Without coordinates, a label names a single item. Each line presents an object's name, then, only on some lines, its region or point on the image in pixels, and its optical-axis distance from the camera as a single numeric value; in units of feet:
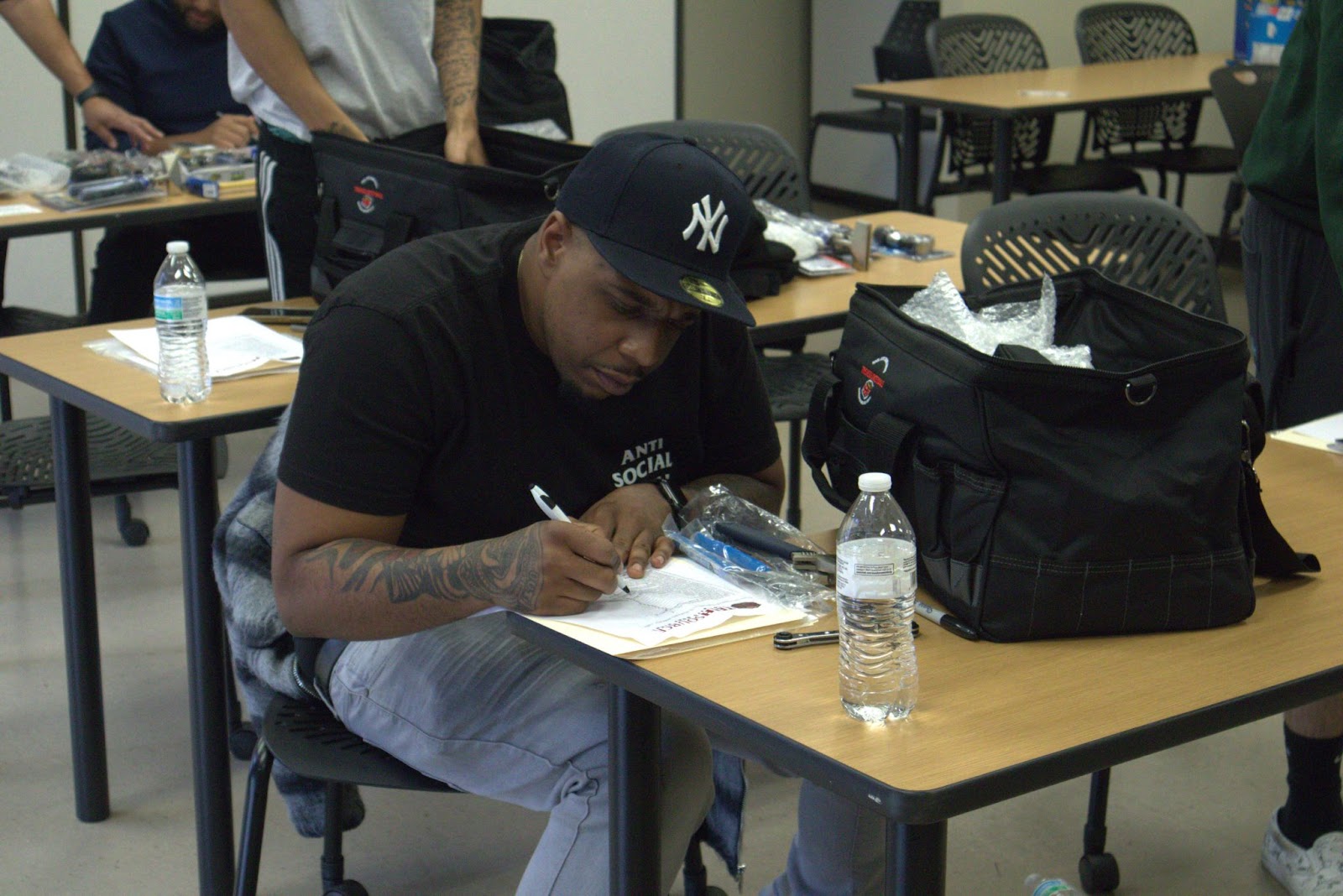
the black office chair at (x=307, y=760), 5.59
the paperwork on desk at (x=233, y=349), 7.61
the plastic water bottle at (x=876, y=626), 4.25
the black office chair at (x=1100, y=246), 8.34
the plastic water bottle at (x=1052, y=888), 5.98
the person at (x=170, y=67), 13.62
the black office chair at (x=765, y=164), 10.75
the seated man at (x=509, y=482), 5.09
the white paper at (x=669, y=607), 4.74
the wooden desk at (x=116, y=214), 11.01
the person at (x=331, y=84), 9.23
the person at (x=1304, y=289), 6.95
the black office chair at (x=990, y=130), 18.11
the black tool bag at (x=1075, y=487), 4.66
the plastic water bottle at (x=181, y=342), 7.11
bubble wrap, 5.75
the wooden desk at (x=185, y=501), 6.93
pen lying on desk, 4.77
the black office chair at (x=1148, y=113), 19.66
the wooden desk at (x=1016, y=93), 16.93
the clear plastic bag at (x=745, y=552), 5.11
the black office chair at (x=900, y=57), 22.30
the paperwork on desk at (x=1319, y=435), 6.72
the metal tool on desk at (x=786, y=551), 5.28
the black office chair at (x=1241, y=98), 10.83
